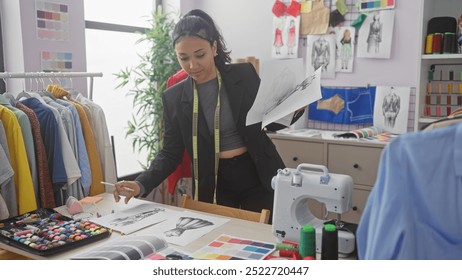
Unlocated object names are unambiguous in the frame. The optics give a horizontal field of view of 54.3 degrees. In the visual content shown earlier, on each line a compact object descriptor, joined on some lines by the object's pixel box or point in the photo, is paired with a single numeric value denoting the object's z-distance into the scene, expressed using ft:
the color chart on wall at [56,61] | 9.28
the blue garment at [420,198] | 2.24
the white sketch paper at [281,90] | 5.13
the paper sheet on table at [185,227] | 4.93
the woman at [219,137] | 6.66
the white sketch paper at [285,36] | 12.15
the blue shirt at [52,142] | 6.61
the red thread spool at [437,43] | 9.09
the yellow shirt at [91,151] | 7.30
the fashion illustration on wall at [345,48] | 11.41
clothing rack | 6.64
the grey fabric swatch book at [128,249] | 4.25
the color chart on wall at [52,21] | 9.14
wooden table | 4.56
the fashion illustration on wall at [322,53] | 11.68
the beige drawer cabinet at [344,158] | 9.91
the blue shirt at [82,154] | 6.98
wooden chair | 5.66
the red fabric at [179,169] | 9.79
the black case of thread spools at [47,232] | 4.55
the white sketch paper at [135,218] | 5.33
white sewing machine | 4.32
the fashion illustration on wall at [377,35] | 10.88
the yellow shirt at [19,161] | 6.19
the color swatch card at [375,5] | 10.80
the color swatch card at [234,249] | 4.44
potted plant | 11.79
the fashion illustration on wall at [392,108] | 10.78
